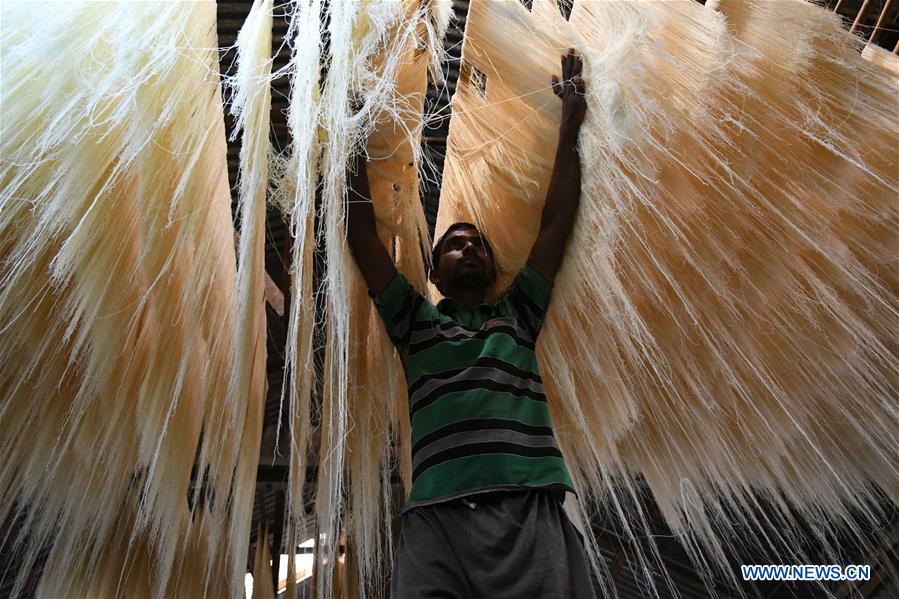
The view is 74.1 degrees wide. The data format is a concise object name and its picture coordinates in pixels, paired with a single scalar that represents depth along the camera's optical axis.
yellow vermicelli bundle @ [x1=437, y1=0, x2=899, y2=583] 1.03
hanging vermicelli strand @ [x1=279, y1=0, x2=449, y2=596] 0.94
